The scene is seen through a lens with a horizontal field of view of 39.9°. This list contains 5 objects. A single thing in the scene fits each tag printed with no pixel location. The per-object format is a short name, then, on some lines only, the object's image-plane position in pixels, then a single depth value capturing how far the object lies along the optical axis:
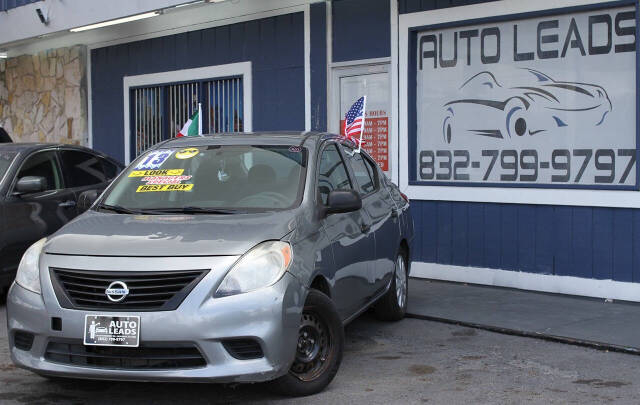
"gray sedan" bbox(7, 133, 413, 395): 5.01
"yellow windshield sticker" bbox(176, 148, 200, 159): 6.63
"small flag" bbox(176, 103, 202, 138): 11.36
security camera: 14.72
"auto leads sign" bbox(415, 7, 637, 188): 8.96
